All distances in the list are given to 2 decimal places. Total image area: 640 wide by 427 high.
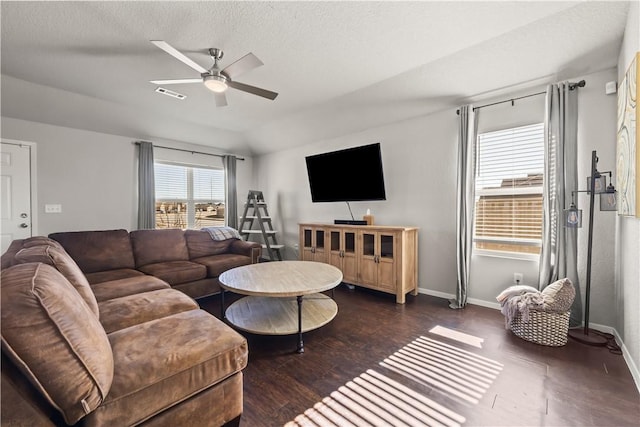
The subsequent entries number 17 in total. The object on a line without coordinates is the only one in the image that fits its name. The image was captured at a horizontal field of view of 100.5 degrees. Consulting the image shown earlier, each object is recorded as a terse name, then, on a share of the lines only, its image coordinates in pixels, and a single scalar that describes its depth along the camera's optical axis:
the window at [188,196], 4.68
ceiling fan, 2.05
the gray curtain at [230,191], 5.42
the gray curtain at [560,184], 2.39
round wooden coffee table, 2.09
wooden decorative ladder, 4.98
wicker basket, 2.12
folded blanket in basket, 2.11
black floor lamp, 2.15
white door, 3.25
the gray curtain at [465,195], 2.98
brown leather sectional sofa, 0.86
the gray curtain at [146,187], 4.25
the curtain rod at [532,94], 2.37
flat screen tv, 3.51
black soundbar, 3.72
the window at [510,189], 2.73
